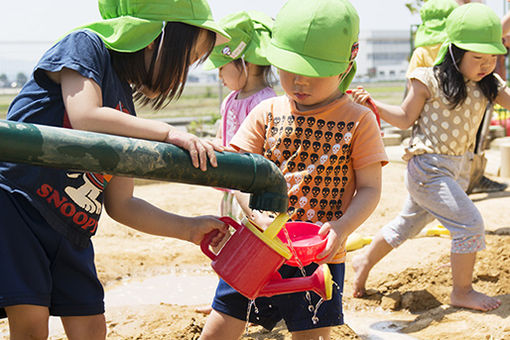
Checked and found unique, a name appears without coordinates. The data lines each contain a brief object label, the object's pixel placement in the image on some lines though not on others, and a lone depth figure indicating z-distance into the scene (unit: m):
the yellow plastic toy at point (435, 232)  4.91
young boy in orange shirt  2.25
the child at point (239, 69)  3.72
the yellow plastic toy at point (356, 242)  4.63
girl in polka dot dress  3.53
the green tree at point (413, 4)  9.72
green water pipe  1.27
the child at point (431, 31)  4.66
